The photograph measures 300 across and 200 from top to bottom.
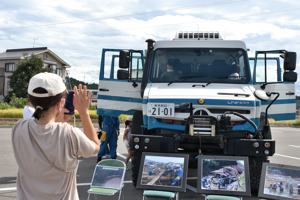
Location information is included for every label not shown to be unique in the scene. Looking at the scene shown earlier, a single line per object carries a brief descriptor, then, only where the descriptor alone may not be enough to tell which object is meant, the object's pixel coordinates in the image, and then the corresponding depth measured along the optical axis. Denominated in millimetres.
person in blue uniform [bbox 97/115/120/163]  8688
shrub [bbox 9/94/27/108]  29503
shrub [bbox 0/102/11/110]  27398
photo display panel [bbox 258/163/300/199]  4520
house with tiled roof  52344
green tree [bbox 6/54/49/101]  41281
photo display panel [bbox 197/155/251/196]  4770
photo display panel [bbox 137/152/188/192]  5020
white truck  6078
